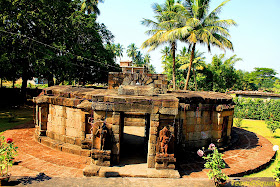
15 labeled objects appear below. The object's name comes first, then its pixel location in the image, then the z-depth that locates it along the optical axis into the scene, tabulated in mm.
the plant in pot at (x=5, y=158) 5480
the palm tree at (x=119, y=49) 68988
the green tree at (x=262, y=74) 60444
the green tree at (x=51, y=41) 16797
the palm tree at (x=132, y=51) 70594
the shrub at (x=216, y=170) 5723
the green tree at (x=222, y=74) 32312
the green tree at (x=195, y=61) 29178
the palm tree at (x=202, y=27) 15664
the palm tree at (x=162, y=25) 17775
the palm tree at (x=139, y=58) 70756
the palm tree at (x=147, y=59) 72162
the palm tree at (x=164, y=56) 34906
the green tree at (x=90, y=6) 27750
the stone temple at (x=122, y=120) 6617
